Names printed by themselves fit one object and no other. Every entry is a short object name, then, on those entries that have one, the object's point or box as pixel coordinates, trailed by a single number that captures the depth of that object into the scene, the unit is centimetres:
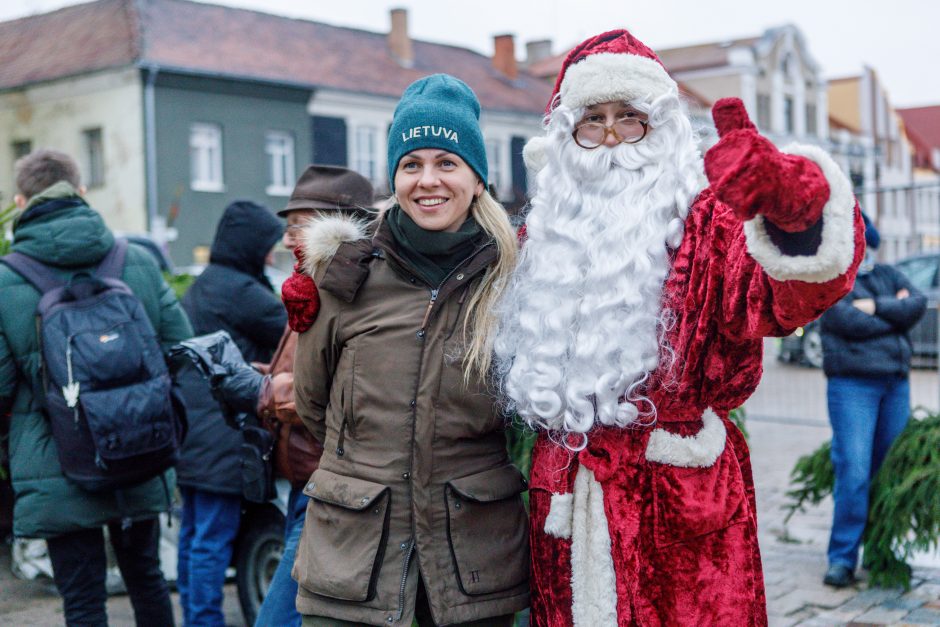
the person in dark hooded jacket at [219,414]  450
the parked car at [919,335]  1273
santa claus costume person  248
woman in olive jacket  264
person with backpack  361
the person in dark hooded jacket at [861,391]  529
